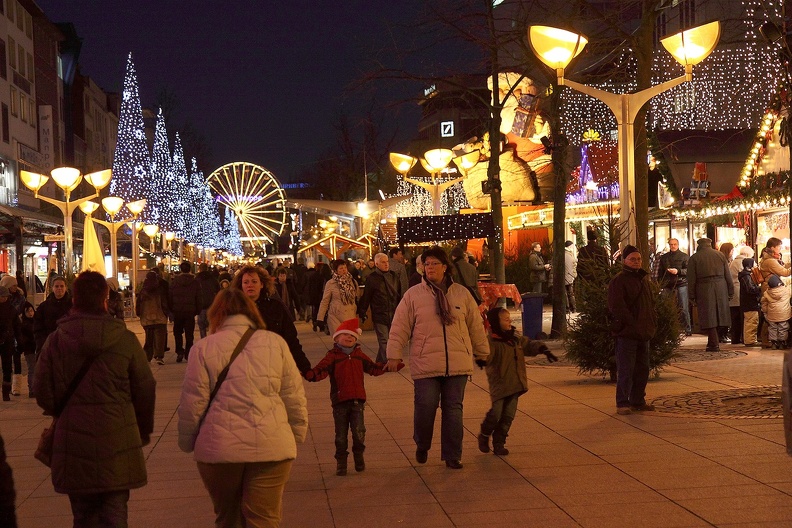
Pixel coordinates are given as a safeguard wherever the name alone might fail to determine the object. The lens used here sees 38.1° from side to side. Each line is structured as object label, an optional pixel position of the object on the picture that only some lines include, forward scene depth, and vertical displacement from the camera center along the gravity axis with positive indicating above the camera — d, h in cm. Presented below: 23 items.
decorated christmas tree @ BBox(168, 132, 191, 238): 7048 +666
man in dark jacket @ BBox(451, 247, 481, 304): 1892 +29
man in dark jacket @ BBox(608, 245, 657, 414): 1129 -45
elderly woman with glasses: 881 -45
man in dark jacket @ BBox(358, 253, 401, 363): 1741 -8
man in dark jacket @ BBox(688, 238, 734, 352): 1809 +0
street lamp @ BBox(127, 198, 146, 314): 4014 +285
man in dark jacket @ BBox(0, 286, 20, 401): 1437 -41
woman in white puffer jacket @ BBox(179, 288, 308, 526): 547 -62
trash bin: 2070 -48
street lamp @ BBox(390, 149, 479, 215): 2748 +301
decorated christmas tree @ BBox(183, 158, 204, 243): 8846 +756
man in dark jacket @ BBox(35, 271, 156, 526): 555 -54
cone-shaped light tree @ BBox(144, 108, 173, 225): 6506 +702
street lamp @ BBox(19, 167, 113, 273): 2786 +285
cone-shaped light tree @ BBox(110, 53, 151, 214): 6034 +753
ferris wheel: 6950 +640
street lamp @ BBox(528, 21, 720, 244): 1388 +274
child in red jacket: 864 -68
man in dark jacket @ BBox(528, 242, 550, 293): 3123 +42
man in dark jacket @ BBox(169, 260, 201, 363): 2061 -11
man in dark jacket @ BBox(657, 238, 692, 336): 1989 +11
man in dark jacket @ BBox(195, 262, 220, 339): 2131 +12
